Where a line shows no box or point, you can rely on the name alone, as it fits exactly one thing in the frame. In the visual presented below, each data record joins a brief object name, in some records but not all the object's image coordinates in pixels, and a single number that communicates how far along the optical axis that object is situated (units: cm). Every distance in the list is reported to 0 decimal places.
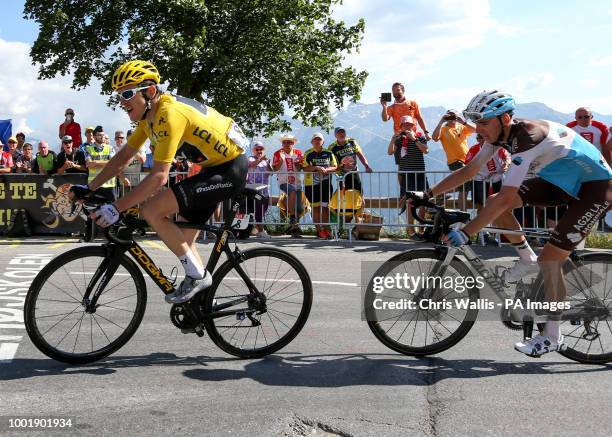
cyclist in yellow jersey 482
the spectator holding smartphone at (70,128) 1761
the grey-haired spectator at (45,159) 1448
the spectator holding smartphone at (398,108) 1404
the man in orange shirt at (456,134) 1308
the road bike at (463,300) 520
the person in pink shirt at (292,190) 1429
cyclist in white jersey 489
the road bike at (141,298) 498
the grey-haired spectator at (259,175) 1398
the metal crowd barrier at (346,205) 1347
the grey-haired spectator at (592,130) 1169
